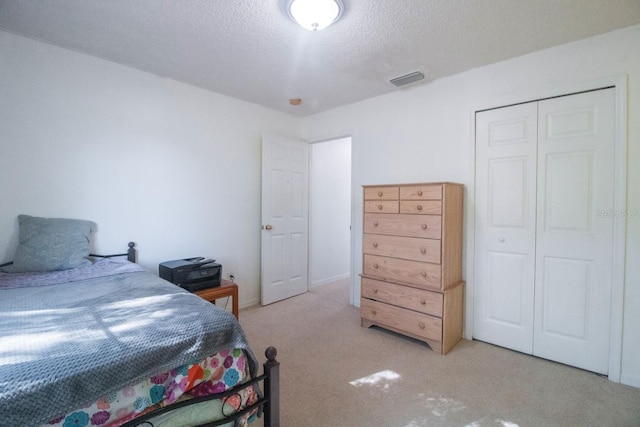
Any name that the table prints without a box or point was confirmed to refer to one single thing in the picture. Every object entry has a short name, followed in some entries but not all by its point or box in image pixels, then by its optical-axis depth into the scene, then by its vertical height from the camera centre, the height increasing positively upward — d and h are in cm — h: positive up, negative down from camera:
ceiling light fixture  174 +122
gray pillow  201 -28
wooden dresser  241 -48
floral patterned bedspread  95 -69
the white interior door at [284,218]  355 -12
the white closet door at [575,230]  208 -15
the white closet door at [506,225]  238 -14
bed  87 -53
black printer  249 -58
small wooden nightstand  256 -77
